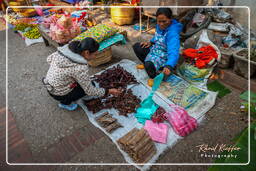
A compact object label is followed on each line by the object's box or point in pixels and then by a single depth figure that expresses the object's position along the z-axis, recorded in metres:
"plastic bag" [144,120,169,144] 2.46
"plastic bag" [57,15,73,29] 2.84
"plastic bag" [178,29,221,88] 3.33
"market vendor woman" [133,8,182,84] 2.96
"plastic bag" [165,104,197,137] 2.51
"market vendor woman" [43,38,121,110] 2.35
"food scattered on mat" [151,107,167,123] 2.67
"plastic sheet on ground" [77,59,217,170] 2.38
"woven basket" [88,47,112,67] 3.88
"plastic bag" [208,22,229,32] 3.83
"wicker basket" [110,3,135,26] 5.35
